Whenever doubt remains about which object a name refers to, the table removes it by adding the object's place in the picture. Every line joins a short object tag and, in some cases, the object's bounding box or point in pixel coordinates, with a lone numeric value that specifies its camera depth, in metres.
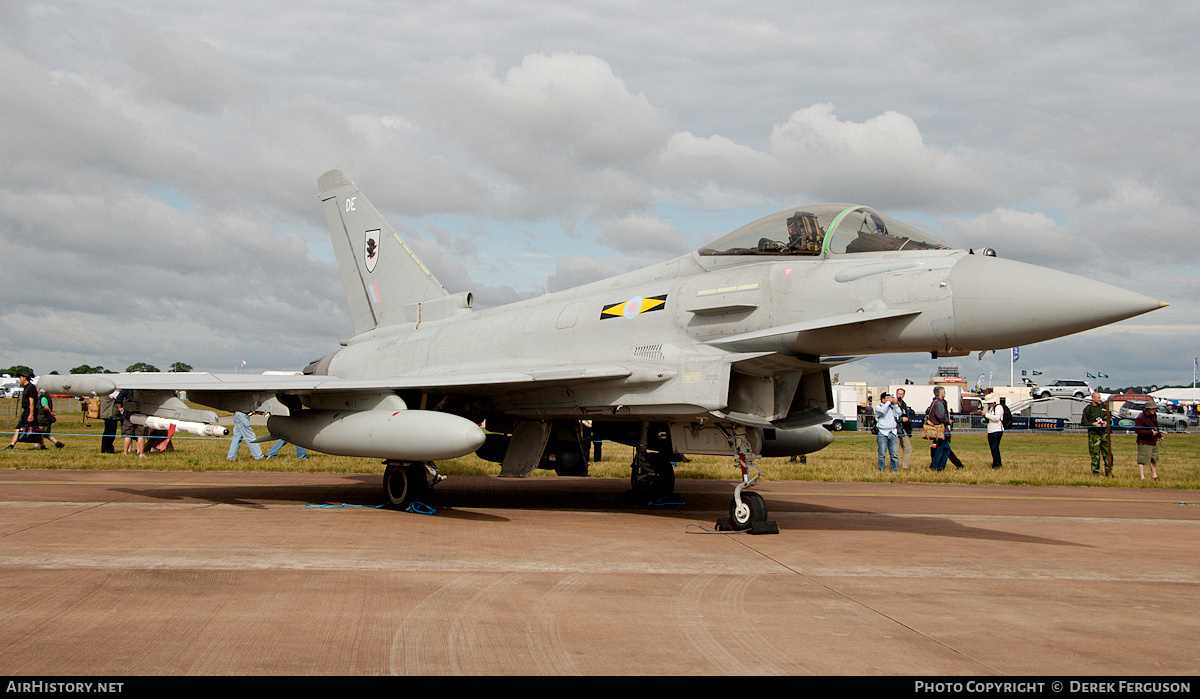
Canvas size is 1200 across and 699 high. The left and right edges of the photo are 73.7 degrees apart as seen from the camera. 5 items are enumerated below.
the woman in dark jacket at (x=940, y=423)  16.83
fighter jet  7.39
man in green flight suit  16.14
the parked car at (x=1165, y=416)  47.90
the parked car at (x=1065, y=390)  65.00
